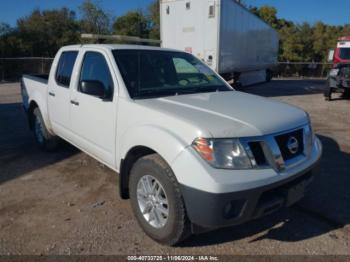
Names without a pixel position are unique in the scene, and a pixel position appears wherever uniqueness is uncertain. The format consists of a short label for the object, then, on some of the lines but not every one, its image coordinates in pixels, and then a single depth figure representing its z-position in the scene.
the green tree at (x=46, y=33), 25.42
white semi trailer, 11.26
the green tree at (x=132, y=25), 34.35
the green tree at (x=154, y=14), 39.27
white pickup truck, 2.47
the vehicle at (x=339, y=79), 11.98
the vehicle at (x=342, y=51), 17.34
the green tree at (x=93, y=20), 32.20
